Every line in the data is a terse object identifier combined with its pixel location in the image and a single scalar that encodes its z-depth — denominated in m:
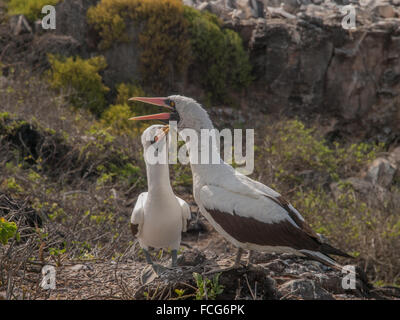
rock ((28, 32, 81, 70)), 10.51
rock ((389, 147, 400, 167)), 9.77
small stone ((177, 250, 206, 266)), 3.97
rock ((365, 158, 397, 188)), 8.89
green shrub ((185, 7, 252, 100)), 11.70
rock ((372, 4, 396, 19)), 11.40
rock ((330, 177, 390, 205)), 6.92
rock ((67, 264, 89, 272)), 3.88
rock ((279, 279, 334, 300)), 3.29
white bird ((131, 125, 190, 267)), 4.01
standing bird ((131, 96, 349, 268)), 3.14
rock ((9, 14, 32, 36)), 10.75
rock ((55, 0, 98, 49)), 11.07
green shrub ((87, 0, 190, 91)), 11.07
